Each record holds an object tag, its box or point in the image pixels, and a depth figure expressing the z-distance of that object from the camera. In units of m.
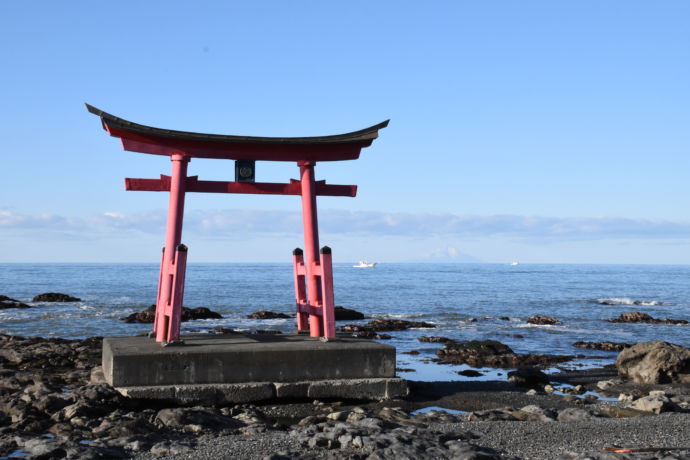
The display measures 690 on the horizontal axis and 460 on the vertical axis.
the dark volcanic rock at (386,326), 25.21
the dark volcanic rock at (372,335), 22.65
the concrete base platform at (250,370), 9.87
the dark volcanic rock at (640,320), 31.41
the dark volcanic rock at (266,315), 31.36
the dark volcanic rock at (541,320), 29.67
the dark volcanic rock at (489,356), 16.02
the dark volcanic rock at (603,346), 20.06
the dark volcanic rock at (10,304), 34.43
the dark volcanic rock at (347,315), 31.25
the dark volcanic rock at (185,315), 28.57
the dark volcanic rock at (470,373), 14.14
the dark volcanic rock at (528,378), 12.71
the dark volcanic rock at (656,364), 13.55
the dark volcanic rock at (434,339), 21.33
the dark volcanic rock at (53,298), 39.88
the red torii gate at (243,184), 10.76
